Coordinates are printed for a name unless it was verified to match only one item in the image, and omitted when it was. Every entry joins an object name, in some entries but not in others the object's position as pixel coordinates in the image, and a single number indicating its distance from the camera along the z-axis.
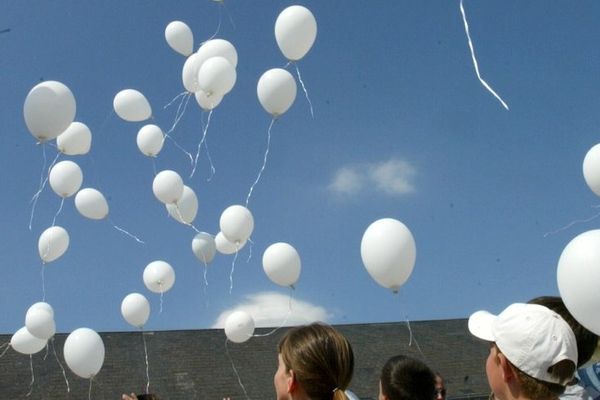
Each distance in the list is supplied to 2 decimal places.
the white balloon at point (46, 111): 6.13
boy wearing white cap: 2.07
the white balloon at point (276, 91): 6.81
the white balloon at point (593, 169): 5.29
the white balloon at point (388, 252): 5.30
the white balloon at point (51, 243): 7.91
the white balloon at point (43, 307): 7.92
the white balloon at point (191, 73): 7.26
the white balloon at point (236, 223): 7.64
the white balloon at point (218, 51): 7.26
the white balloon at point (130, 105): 7.75
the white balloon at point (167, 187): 7.74
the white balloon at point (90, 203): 7.98
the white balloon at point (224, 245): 7.97
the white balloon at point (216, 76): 6.81
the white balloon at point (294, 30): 6.63
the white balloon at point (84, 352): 7.24
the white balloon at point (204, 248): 8.12
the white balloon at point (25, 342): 8.30
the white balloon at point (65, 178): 7.68
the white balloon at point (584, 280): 2.61
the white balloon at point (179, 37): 7.70
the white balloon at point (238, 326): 8.03
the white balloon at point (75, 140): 7.50
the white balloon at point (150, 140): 7.84
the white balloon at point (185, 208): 8.02
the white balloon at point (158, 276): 8.05
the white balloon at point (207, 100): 7.00
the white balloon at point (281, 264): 7.20
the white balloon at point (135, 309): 8.15
